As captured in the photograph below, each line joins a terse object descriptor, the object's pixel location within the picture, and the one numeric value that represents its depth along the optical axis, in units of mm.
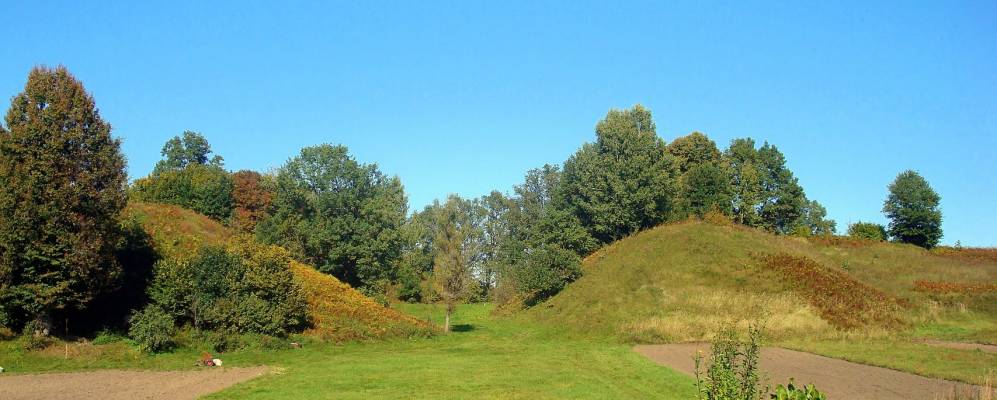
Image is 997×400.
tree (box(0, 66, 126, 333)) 22953
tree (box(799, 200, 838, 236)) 104438
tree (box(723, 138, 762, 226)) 66688
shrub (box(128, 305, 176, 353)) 23969
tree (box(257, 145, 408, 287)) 49438
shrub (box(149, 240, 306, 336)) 26859
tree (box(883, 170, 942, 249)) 71812
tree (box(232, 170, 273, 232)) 64344
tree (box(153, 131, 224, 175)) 90125
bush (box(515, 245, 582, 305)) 47812
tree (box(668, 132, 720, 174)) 76875
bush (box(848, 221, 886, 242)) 74438
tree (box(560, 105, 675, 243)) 57750
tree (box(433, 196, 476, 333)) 34938
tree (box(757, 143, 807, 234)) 70500
